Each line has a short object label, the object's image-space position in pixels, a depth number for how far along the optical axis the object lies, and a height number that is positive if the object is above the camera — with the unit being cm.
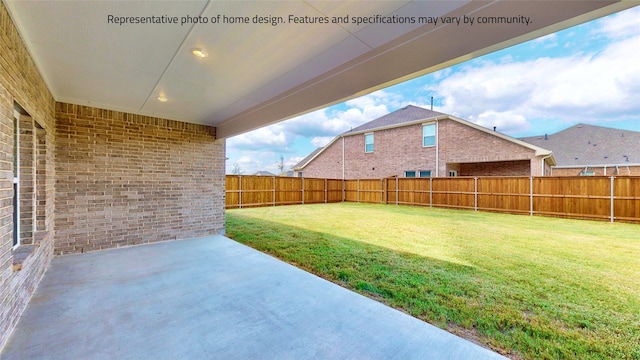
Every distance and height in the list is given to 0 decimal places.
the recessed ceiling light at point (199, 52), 265 +138
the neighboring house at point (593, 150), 1599 +225
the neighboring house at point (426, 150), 1286 +181
